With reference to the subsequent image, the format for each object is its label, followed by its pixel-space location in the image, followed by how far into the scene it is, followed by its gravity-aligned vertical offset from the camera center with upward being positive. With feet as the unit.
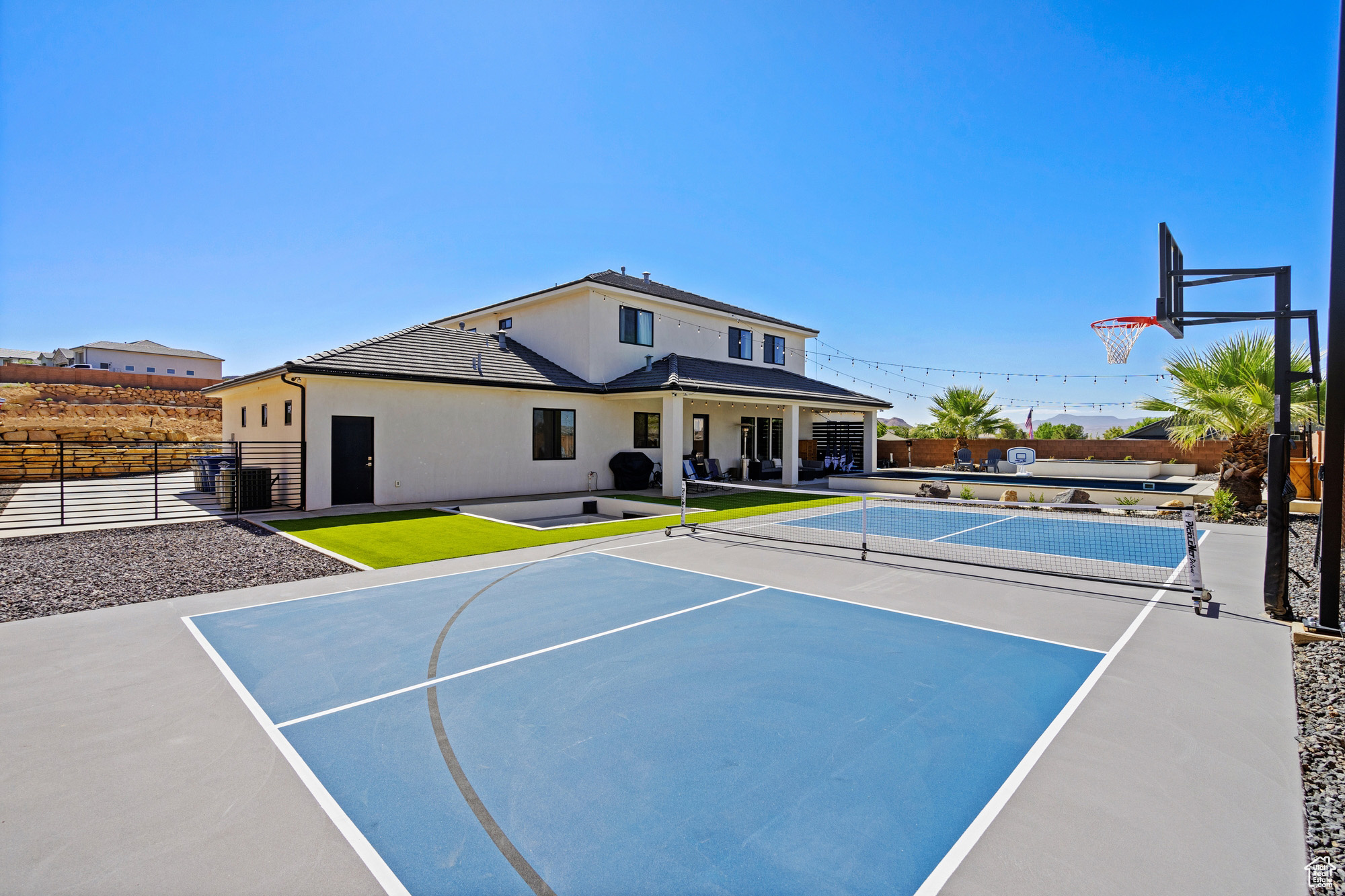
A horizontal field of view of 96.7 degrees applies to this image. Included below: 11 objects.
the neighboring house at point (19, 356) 187.73 +25.87
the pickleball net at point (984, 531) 31.60 -6.50
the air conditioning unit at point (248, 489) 48.67 -4.35
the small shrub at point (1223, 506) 48.44 -4.86
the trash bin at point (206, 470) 56.75 -3.39
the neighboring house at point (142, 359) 172.96 +22.88
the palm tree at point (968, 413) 104.01 +5.25
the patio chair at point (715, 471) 76.63 -3.84
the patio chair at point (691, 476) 69.39 -4.19
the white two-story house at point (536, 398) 51.93 +4.46
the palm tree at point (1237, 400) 46.96 +3.76
